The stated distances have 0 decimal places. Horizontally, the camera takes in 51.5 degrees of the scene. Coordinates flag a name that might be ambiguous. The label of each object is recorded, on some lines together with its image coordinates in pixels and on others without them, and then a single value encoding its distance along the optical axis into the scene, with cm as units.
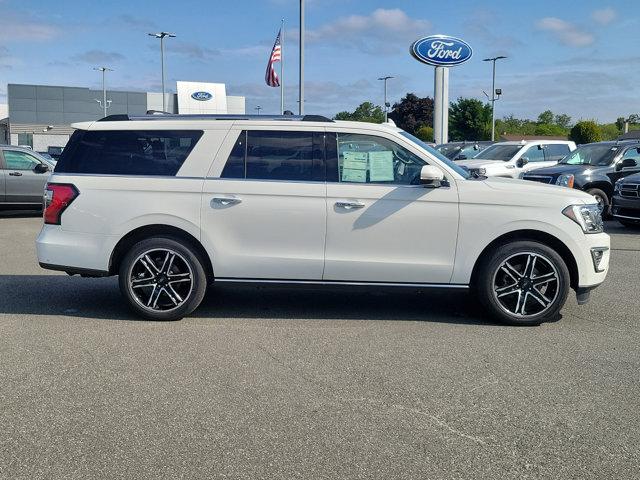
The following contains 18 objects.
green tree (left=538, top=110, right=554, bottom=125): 10044
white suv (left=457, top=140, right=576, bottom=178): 1795
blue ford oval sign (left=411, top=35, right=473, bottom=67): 2661
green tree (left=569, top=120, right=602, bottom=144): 4712
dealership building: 6906
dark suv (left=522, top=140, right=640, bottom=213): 1505
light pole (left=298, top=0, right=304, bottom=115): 2047
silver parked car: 1488
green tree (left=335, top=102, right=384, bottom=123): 9708
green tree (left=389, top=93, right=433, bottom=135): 8000
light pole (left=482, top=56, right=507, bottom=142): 5102
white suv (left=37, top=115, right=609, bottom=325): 609
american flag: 2694
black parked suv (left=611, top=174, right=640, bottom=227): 1330
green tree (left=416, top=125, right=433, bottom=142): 5595
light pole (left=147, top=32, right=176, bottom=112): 4366
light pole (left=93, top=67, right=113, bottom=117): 7229
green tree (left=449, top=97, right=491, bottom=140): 6912
